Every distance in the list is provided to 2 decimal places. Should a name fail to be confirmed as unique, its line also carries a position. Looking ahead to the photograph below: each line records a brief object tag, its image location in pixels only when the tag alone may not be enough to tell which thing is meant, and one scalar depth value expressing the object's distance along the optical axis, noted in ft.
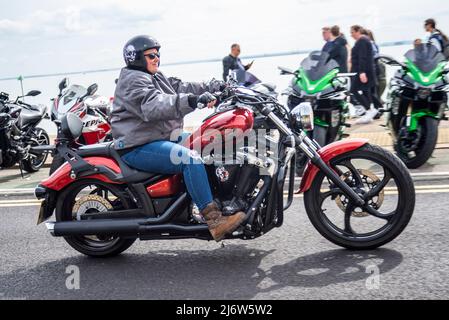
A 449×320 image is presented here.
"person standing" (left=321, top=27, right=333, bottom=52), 39.24
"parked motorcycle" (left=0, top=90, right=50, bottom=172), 32.81
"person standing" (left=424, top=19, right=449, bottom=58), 38.01
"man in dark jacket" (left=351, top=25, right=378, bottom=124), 38.52
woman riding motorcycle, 14.56
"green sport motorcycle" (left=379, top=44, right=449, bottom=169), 25.03
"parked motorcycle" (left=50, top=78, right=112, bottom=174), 27.50
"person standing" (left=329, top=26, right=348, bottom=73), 39.11
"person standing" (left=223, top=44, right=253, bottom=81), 42.69
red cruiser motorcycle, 14.92
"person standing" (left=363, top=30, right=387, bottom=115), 39.65
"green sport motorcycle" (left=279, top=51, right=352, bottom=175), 26.13
